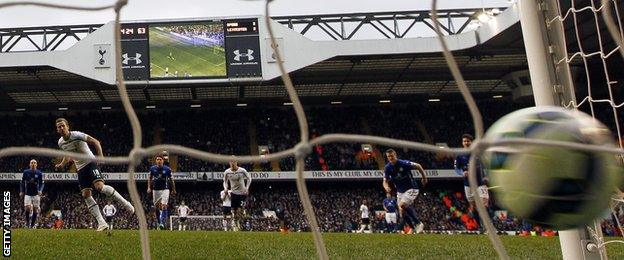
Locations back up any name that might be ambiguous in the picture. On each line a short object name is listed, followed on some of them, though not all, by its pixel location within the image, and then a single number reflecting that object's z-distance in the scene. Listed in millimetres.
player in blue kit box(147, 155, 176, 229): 10352
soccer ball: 1874
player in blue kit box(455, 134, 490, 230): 9070
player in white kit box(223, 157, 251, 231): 10214
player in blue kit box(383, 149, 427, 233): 8312
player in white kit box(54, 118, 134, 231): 6684
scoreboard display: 19250
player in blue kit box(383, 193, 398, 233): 13625
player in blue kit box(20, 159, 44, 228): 10773
